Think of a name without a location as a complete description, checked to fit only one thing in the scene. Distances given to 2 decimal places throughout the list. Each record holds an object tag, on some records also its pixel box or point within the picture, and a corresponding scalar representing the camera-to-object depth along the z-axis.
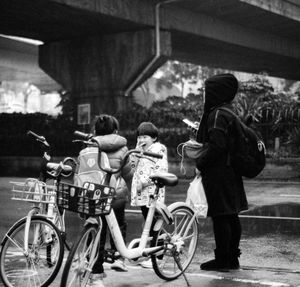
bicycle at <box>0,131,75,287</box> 4.78
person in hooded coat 5.74
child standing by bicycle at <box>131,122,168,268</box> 6.37
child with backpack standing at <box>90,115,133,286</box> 5.21
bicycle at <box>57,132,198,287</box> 4.33
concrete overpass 17.34
